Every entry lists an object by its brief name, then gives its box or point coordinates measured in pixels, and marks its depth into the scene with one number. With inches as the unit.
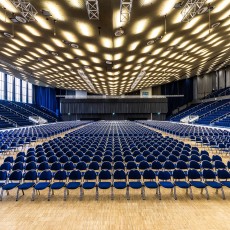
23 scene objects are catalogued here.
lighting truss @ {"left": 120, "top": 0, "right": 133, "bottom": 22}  279.9
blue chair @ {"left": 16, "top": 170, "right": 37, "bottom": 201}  224.4
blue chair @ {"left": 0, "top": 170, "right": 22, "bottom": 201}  221.1
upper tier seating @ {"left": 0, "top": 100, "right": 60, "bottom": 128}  993.1
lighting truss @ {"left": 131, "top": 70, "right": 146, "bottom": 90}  926.4
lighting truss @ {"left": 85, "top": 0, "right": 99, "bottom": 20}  289.3
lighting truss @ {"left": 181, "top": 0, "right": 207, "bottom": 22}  314.7
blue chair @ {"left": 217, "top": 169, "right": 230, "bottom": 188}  223.5
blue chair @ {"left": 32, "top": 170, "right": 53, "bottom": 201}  223.1
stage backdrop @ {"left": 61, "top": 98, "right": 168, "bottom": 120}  1681.8
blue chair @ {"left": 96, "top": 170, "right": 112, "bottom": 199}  225.0
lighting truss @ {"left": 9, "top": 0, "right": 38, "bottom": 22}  298.4
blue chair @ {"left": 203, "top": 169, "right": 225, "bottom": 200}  208.1
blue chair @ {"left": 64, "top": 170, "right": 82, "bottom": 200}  223.5
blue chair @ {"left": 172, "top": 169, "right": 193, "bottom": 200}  211.3
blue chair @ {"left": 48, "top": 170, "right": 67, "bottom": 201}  222.5
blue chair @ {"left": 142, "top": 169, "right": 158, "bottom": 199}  224.8
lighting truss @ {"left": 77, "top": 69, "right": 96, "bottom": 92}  852.5
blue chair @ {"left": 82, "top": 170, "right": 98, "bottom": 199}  222.2
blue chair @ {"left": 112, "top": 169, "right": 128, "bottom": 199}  223.9
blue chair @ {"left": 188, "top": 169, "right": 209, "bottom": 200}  211.0
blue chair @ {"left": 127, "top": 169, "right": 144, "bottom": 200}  225.5
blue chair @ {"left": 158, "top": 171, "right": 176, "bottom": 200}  210.9
